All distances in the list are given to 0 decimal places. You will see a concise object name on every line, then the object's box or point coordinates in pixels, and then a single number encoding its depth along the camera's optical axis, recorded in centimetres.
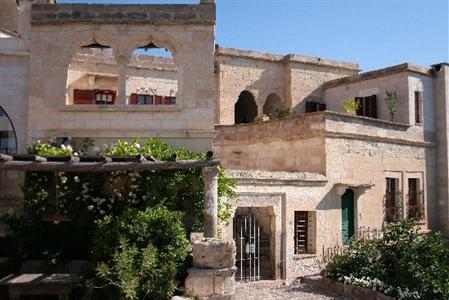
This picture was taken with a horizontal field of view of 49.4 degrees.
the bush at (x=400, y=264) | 1213
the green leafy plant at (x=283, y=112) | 2148
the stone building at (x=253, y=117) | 1190
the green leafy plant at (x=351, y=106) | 1956
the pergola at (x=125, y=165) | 901
